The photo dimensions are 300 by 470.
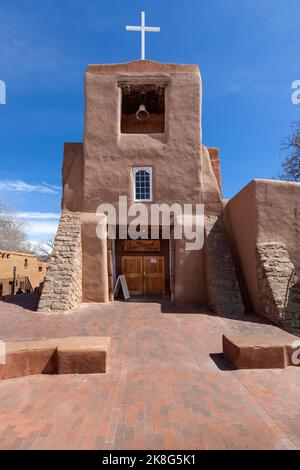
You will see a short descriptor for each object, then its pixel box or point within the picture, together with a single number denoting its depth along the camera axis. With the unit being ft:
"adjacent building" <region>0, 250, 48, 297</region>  77.92
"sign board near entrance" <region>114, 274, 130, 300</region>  42.55
